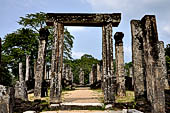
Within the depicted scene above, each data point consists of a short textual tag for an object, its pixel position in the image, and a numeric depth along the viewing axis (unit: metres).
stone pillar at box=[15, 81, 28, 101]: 9.38
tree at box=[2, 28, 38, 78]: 28.61
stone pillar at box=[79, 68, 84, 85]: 37.78
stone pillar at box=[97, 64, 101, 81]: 25.57
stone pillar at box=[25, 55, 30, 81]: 20.60
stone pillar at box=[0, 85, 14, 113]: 3.39
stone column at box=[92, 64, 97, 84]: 29.25
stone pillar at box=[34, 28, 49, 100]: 10.88
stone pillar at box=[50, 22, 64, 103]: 8.34
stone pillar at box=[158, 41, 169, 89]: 12.04
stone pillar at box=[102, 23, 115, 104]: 8.35
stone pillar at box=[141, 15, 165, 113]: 5.29
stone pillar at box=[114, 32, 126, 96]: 11.43
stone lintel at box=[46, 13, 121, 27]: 8.96
